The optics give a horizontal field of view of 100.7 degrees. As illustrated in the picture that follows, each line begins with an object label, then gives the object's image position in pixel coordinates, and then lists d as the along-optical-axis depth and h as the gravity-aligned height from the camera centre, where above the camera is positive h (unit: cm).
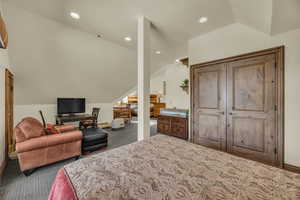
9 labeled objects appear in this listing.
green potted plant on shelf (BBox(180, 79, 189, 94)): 447 +49
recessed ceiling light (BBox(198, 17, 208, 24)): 261 +170
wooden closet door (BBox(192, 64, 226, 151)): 295 -19
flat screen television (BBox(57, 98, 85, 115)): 454 -26
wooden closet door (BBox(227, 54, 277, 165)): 236 -19
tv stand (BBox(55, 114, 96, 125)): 429 -69
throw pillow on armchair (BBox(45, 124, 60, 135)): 253 -66
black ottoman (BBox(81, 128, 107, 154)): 297 -104
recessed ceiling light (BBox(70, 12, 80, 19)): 265 +182
